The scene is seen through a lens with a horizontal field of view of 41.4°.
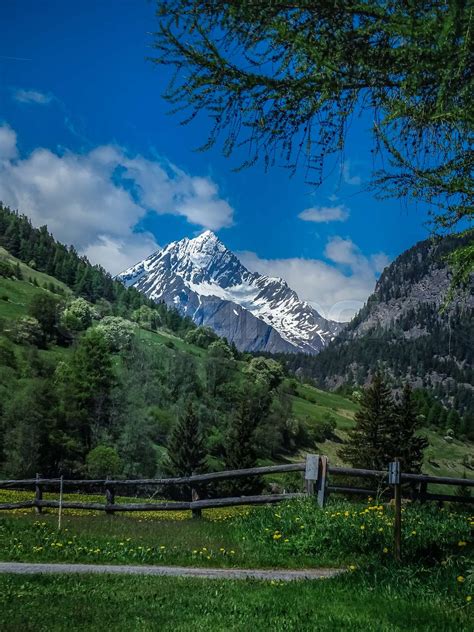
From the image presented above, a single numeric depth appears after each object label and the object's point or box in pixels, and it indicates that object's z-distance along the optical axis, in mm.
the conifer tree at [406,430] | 51969
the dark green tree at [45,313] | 132125
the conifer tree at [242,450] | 58000
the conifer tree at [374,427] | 54125
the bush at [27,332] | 119875
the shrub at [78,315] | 142250
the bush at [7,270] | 174875
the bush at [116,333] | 132000
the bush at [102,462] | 67312
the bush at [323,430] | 146875
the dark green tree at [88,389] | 83875
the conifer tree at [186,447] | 67938
